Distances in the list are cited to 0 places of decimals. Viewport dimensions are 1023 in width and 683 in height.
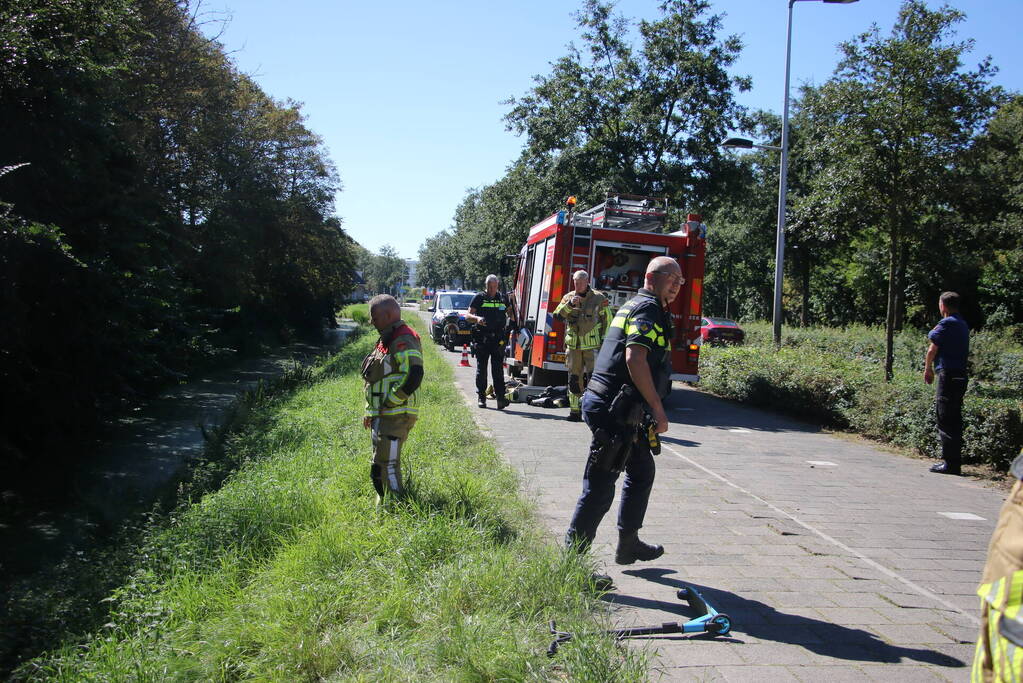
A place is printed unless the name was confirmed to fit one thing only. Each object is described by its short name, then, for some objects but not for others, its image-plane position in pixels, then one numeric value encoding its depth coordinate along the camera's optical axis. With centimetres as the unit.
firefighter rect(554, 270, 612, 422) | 964
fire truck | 1177
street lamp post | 1806
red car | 2866
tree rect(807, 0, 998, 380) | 1120
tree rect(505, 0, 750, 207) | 2094
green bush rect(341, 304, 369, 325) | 4926
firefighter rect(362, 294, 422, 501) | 528
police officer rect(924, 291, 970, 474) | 796
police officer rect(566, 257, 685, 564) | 422
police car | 2512
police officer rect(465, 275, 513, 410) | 1110
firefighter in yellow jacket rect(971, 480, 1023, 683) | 162
